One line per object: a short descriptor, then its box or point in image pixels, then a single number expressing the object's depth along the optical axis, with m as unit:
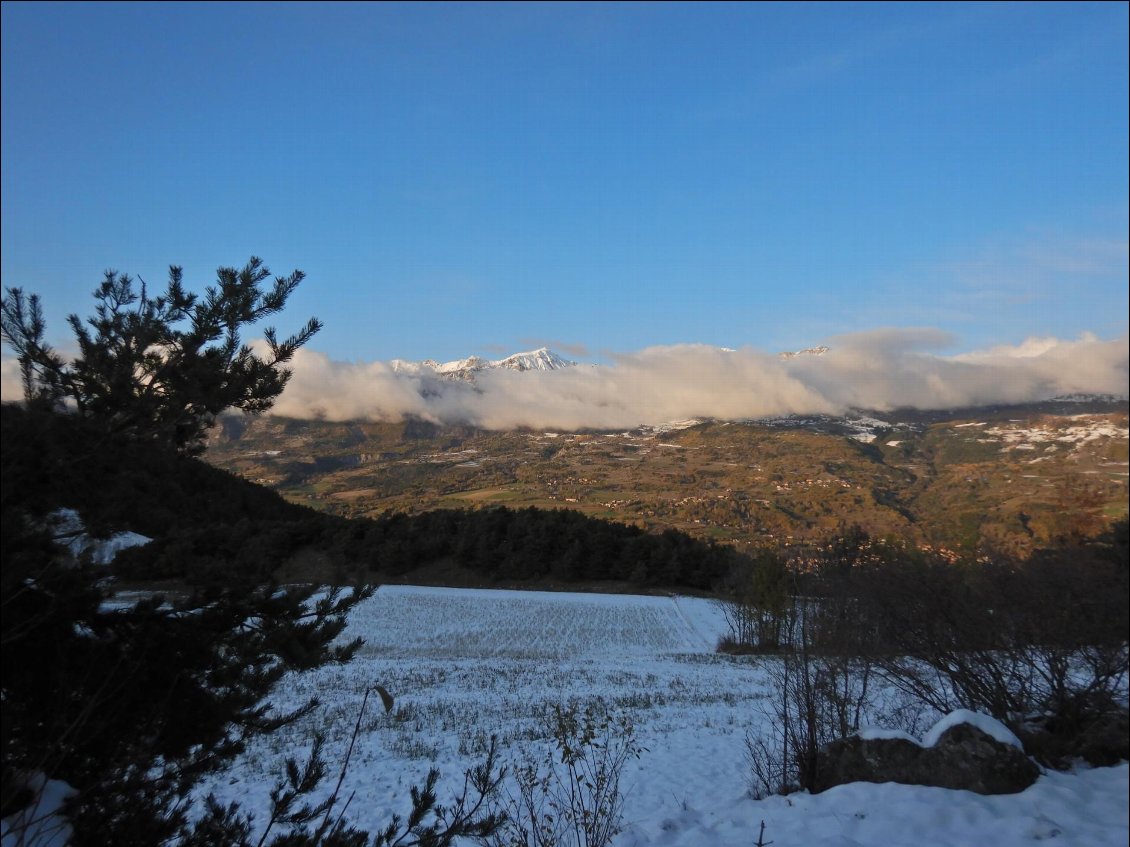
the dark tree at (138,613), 3.27
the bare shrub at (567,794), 5.21
